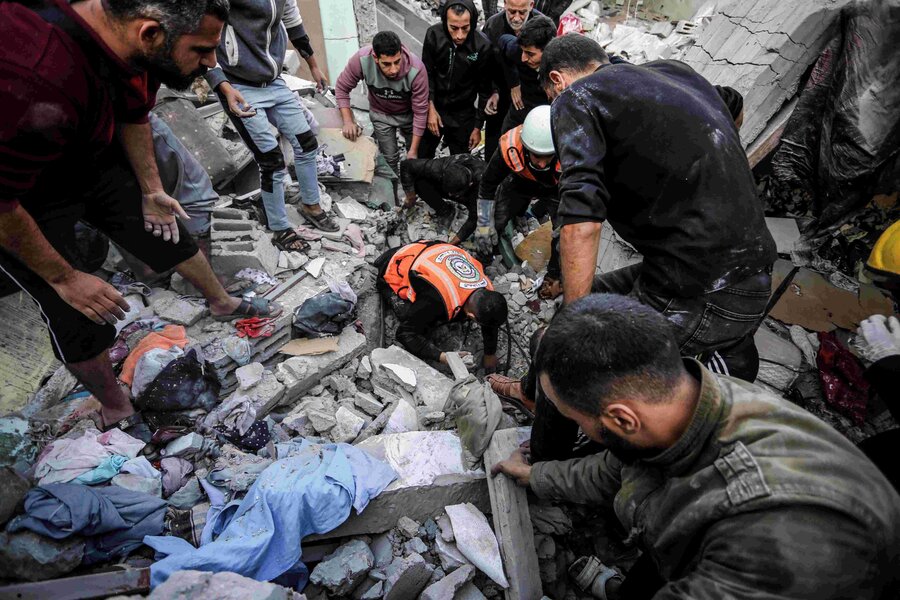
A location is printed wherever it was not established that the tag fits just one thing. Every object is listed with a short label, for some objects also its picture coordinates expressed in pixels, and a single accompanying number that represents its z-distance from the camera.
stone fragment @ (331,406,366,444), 2.90
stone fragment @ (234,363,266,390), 3.00
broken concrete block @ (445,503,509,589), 2.26
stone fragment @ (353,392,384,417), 3.18
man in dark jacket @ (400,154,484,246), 4.78
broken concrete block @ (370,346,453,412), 3.33
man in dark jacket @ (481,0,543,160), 4.96
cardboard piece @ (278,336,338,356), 3.36
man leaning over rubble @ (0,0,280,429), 1.65
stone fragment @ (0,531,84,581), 1.81
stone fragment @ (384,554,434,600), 2.17
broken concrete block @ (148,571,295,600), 1.59
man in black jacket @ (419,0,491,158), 4.73
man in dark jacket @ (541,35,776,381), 2.00
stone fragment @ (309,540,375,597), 2.12
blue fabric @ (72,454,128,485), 2.25
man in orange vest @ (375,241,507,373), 3.58
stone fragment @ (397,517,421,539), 2.42
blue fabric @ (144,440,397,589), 1.95
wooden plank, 2.26
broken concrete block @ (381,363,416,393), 3.35
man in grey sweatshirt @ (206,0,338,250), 3.50
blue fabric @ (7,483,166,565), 1.90
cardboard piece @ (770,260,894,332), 3.98
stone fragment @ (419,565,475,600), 2.15
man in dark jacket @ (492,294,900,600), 1.12
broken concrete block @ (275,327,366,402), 3.15
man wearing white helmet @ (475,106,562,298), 3.77
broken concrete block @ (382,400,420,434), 3.01
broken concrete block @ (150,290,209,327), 3.22
